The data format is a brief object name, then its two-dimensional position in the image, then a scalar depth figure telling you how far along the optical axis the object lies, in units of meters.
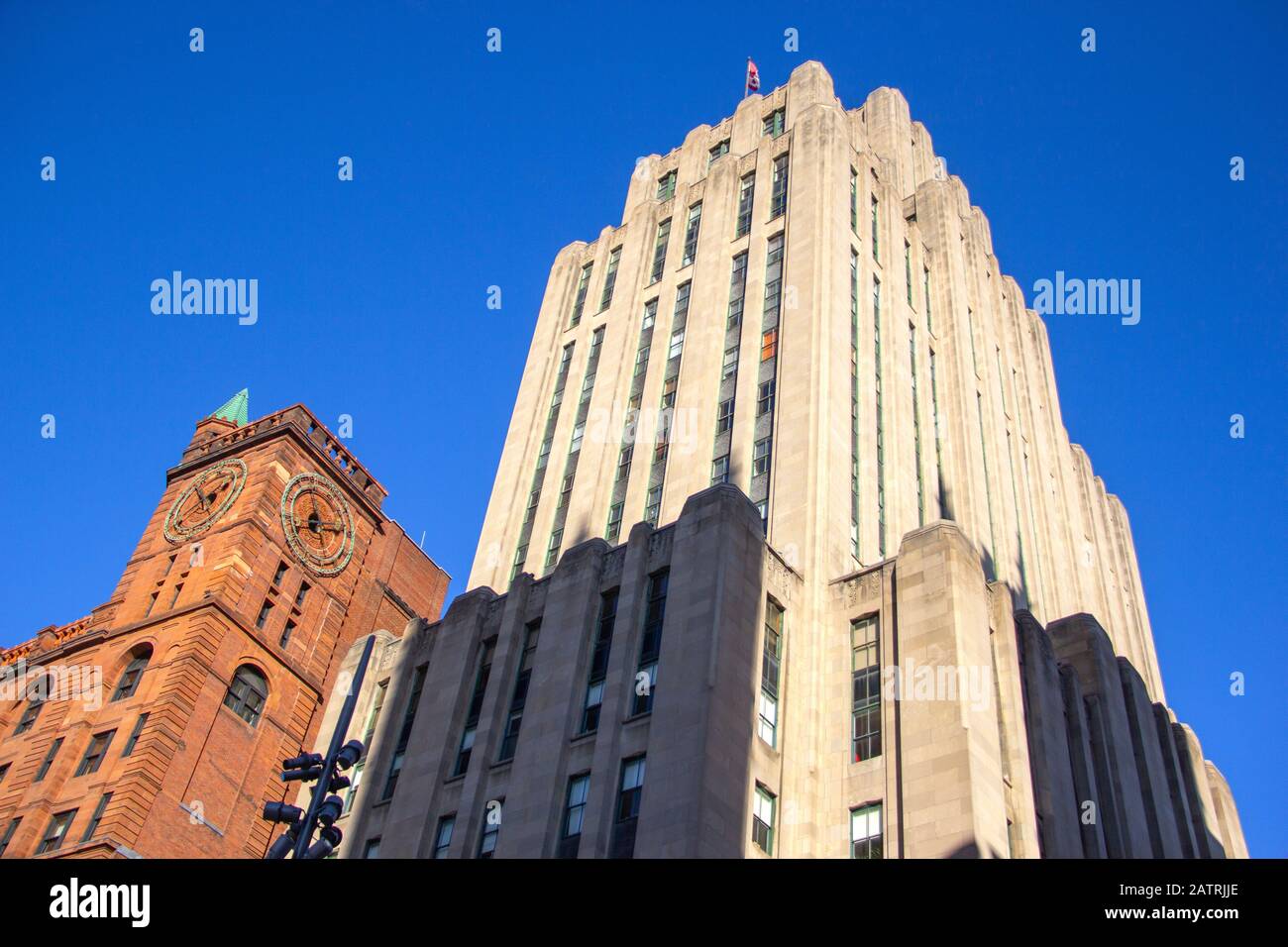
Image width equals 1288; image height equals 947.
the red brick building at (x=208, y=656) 49.75
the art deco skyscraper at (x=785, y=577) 35.00
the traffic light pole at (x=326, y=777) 20.03
